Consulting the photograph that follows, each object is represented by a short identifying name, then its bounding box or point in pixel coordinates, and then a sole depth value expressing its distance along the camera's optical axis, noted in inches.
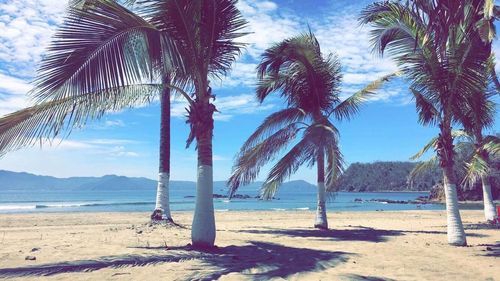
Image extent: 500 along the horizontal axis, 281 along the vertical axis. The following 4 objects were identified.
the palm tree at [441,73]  360.2
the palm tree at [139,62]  248.5
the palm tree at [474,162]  592.0
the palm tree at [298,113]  469.4
